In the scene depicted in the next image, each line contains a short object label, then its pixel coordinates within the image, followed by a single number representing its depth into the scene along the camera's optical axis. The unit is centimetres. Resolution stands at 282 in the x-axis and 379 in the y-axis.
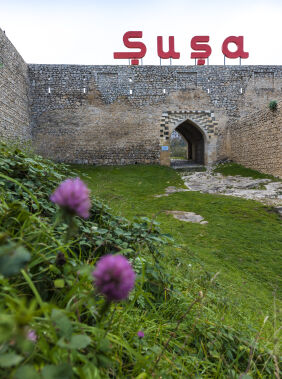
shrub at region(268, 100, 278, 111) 946
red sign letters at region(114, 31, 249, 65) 1477
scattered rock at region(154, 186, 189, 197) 825
